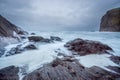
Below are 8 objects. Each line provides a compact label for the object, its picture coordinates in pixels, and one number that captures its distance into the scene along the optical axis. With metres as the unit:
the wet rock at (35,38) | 10.37
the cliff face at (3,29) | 8.49
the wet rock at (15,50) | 6.58
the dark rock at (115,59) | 4.96
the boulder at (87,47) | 6.24
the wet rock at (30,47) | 7.45
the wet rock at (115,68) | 3.97
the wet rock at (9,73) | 3.44
